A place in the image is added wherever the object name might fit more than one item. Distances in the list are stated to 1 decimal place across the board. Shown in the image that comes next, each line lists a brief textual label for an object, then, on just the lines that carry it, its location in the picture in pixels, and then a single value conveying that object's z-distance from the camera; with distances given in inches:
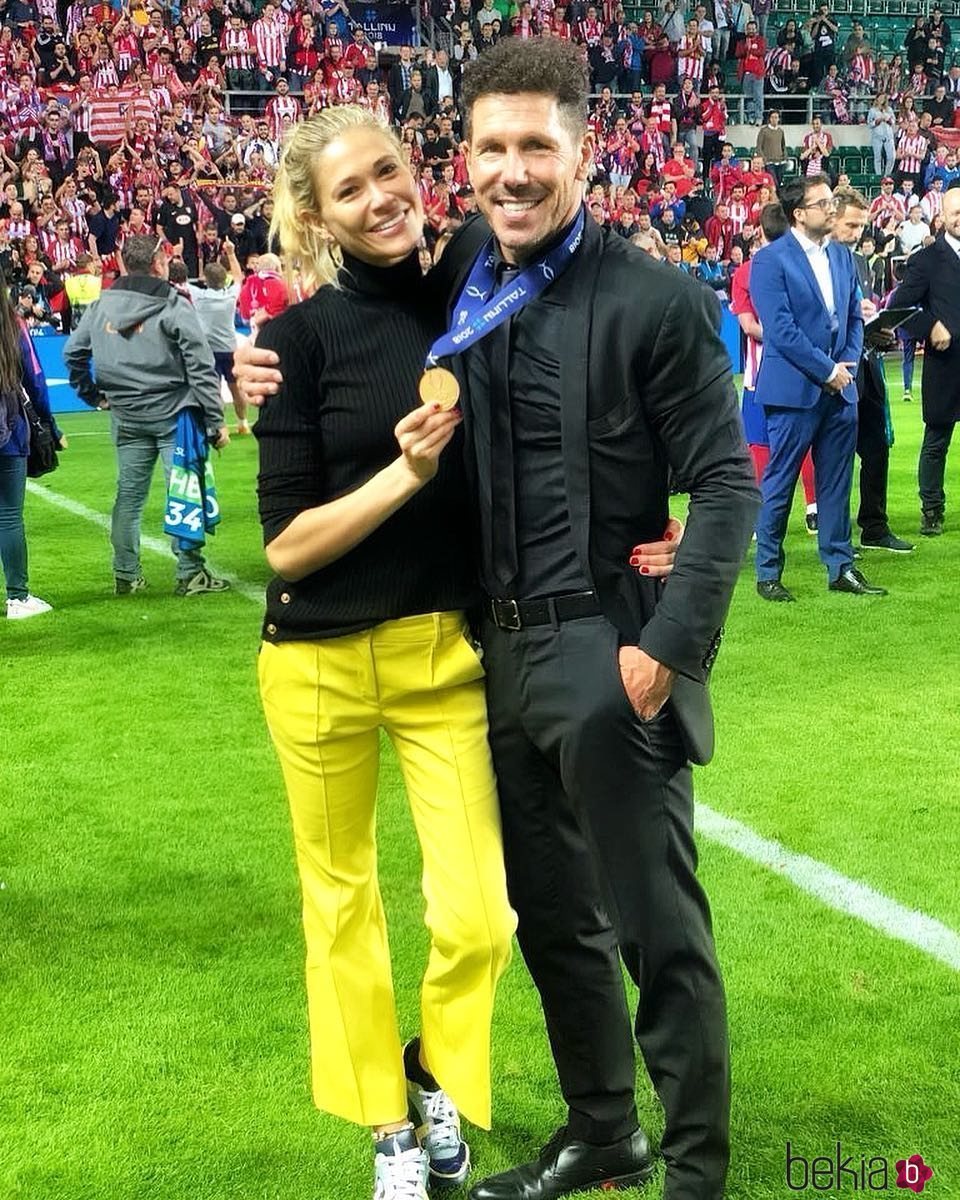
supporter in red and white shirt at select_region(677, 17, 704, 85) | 1125.7
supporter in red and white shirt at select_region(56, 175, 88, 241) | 776.3
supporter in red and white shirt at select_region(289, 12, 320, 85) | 977.5
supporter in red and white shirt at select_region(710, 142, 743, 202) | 1009.5
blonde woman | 97.1
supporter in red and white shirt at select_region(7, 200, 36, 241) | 741.4
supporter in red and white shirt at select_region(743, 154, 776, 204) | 995.3
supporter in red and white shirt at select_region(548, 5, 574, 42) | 1084.5
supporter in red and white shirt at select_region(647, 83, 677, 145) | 1061.1
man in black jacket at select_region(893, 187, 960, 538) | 348.5
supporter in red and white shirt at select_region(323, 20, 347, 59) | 994.7
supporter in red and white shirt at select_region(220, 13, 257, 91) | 949.8
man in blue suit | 281.3
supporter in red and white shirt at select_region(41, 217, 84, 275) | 748.0
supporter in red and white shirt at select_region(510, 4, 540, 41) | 1085.1
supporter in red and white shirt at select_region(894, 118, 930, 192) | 1094.4
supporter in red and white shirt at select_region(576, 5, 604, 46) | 1100.5
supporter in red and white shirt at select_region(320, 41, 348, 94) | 979.9
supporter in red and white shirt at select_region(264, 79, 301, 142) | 924.0
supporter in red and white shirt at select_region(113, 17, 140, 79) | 885.2
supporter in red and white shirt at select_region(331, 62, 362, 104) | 964.0
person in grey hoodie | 308.5
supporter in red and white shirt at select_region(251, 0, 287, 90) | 962.7
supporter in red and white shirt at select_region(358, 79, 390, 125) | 937.5
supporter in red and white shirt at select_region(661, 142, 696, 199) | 1000.2
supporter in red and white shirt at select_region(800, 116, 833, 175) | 1090.7
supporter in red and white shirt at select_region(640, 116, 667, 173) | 1043.9
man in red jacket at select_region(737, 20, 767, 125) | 1153.4
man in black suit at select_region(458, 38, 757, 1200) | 90.7
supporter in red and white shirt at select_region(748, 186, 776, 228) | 951.6
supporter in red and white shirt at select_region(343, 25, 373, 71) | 992.9
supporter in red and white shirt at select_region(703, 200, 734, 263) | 948.6
